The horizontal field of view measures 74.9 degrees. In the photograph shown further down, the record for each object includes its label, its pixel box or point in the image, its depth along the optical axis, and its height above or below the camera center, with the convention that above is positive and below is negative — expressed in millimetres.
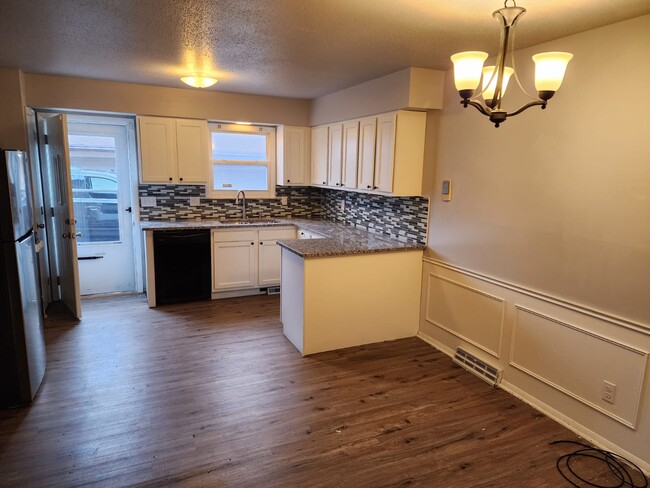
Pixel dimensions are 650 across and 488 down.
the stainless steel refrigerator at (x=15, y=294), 2578 -788
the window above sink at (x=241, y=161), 5332 +155
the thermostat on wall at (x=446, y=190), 3552 -109
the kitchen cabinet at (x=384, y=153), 3715 +212
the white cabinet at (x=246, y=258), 4922 -1004
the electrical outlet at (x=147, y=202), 5012 -366
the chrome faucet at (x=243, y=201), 5518 -363
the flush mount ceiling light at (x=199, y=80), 3752 +804
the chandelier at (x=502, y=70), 1701 +438
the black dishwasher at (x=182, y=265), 4637 -1031
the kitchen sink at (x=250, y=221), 5120 -597
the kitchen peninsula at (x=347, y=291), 3535 -1003
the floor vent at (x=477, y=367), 3150 -1455
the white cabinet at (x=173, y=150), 4700 +240
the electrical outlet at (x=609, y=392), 2410 -1193
